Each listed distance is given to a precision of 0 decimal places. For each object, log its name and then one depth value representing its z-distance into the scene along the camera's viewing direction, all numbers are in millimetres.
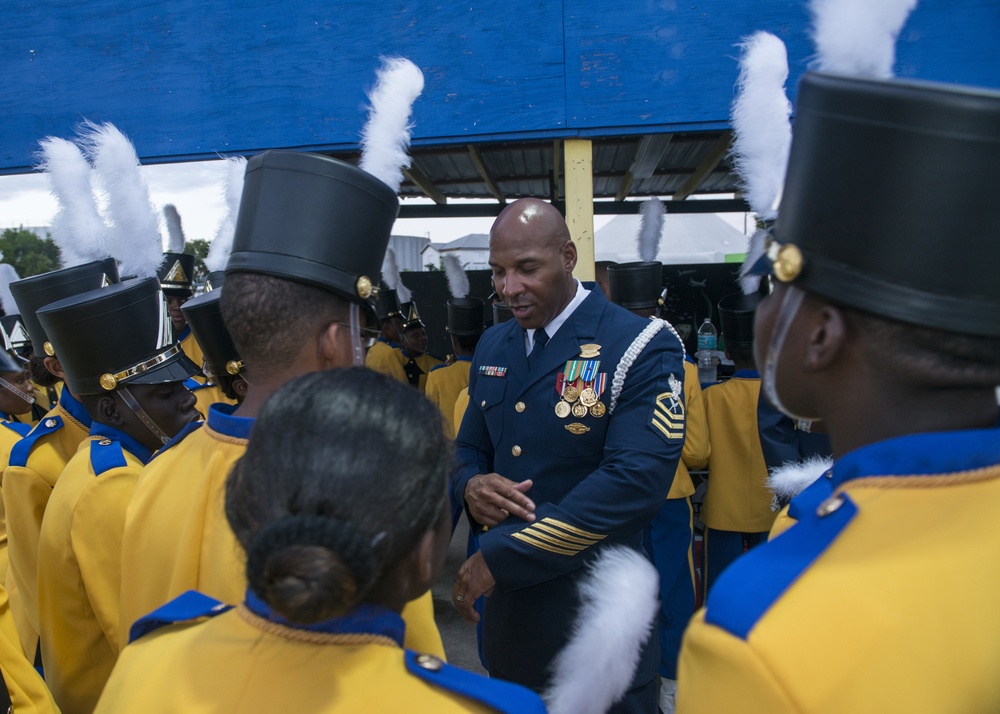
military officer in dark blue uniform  2316
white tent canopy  8969
